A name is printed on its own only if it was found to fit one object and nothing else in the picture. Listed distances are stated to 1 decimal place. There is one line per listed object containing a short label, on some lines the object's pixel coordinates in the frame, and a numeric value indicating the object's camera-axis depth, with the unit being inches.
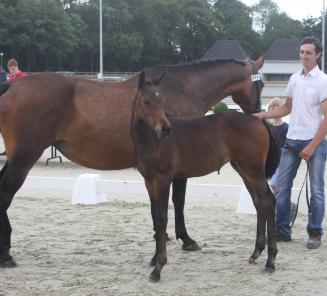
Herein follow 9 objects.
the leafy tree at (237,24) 3316.9
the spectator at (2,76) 457.4
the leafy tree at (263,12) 3850.4
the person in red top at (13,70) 474.6
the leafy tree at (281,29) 3368.6
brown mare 200.8
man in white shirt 210.5
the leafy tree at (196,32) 3157.0
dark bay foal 182.1
